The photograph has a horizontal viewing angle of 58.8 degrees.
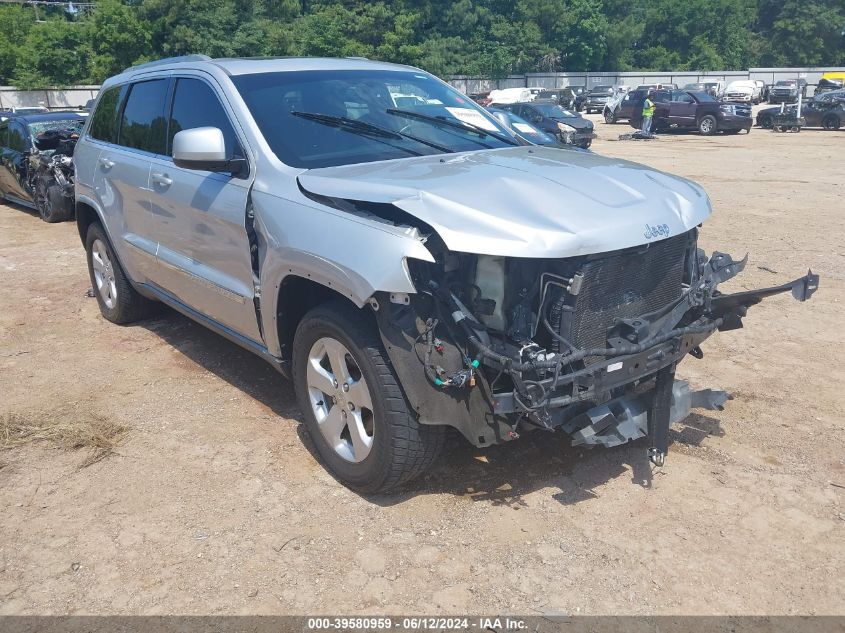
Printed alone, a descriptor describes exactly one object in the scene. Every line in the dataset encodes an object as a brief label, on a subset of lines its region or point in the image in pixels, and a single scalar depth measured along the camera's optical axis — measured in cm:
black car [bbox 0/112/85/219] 1242
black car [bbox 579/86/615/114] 4447
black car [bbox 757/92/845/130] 2886
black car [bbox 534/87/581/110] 4390
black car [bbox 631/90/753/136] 2772
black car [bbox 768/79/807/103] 4469
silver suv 315
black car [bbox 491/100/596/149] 2281
